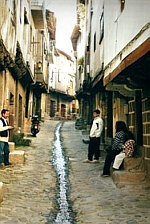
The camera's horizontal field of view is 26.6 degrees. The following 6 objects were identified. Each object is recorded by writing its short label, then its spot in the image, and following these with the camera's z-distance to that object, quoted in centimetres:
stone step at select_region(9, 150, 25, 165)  884
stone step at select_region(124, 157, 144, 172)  722
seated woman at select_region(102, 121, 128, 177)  769
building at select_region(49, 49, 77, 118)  3991
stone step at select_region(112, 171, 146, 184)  689
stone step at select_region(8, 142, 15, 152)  974
